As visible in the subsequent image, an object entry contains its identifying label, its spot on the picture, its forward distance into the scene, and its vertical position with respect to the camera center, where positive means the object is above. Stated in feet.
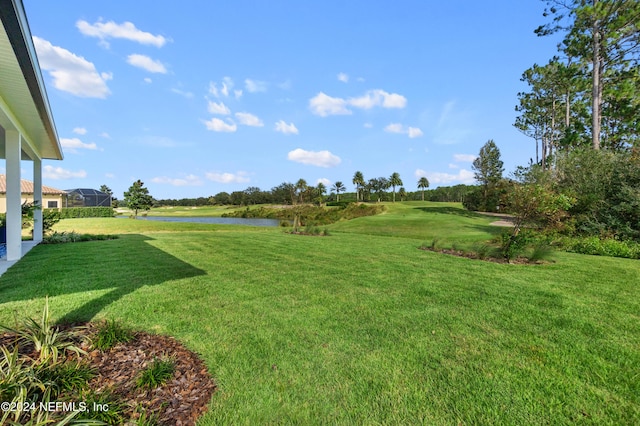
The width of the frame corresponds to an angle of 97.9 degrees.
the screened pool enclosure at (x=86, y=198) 101.65 +1.85
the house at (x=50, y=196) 77.41 +2.04
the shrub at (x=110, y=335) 7.71 -3.81
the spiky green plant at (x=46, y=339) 6.73 -3.65
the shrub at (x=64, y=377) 5.91 -3.85
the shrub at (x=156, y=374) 6.25 -3.97
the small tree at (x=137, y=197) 113.60 +2.87
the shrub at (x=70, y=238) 28.53 -3.83
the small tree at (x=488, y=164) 100.83 +17.25
